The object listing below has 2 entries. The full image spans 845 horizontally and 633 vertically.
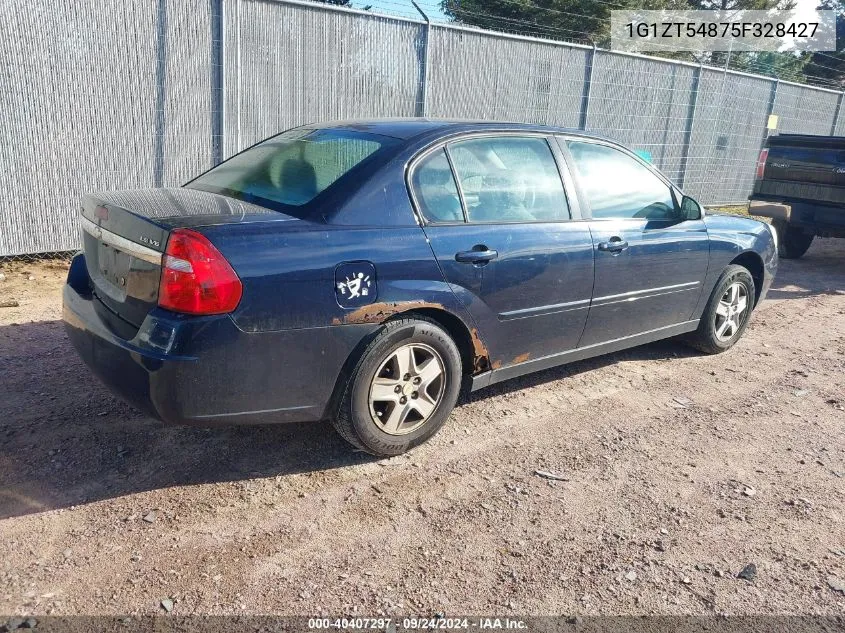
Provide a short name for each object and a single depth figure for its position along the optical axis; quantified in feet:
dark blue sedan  9.69
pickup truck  27.58
